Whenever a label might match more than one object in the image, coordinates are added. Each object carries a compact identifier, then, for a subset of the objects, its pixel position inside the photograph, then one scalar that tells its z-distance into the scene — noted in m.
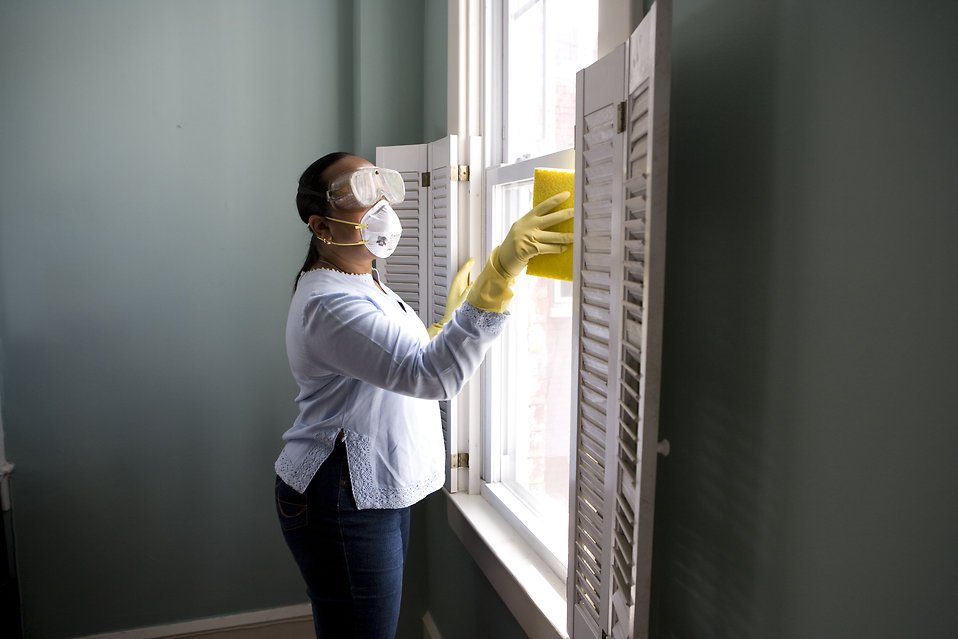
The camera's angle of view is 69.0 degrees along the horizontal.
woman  1.32
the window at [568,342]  0.82
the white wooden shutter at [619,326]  0.78
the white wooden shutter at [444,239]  1.90
